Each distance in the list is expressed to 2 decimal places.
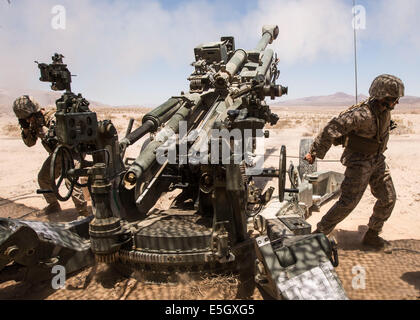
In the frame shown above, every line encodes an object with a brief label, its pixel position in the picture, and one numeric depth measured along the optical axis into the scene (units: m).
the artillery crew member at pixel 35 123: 5.66
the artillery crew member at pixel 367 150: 4.32
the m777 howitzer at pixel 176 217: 3.27
